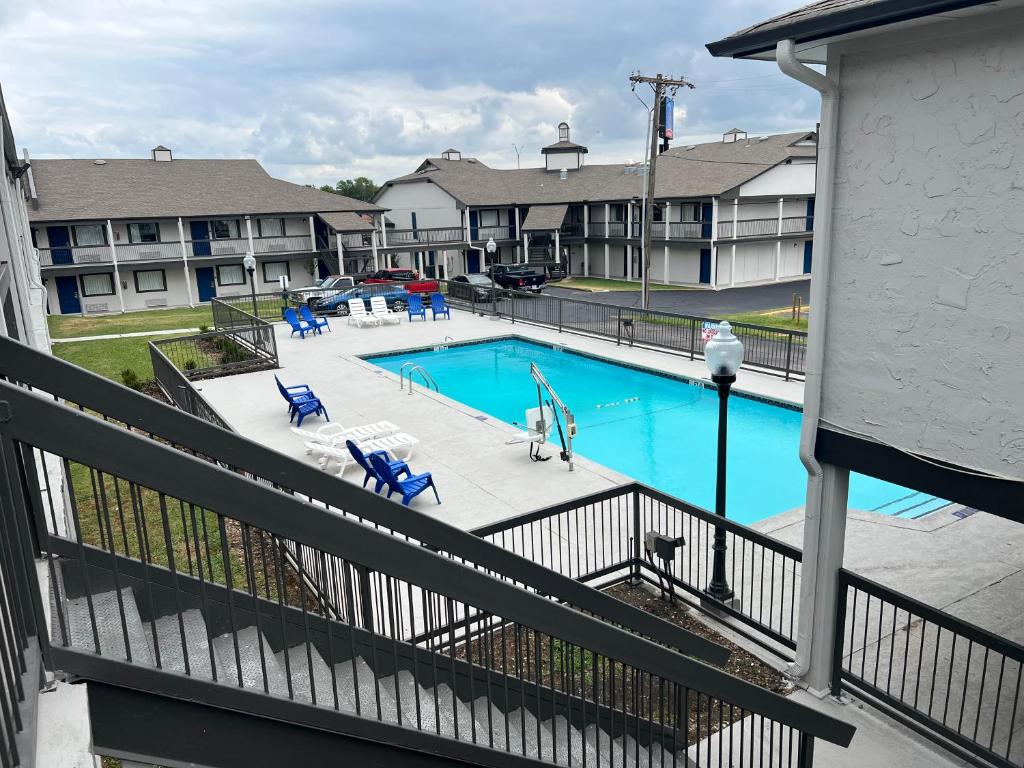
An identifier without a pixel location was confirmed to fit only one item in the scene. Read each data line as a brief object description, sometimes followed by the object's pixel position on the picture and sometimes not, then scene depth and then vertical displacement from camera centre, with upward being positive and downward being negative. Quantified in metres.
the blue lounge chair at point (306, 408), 17.14 -4.20
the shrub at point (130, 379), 19.45 -3.88
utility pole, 29.14 +3.47
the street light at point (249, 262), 31.34 -1.66
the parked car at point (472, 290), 34.34 -3.50
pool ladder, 20.65 -4.64
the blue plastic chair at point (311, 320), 29.21 -3.80
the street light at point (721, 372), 8.86 -1.93
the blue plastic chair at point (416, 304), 32.50 -3.71
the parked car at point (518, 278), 40.06 -3.45
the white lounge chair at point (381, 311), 31.08 -3.87
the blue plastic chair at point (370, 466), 12.32 -3.98
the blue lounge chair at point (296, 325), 28.61 -3.88
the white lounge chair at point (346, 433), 14.76 -4.23
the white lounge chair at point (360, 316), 30.72 -3.94
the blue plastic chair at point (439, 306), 32.25 -3.80
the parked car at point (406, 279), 38.16 -3.28
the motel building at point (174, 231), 39.59 -0.44
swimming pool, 14.80 -5.25
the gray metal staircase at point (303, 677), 3.25 -2.29
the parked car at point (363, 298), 34.44 -3.68
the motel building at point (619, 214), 43.84 -0.31
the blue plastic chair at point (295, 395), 17.23 -3.98
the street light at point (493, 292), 32.00 -3.29
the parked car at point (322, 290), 35.25 -3.30
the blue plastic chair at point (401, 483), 11.91 -4.14
